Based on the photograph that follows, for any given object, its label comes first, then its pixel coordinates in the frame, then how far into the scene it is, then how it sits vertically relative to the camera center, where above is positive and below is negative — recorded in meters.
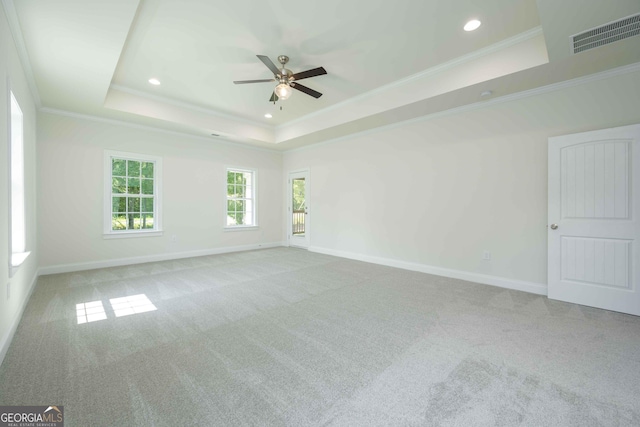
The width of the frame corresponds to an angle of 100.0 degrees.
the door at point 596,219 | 2.89 -0.09
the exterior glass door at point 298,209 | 6.84 +0.10
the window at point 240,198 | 6.62 +0.38
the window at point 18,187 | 2.88 +0.30
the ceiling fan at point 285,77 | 3.14 +1.64
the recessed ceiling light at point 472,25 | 2.73 +1.94
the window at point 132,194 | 4.89 +0.37
